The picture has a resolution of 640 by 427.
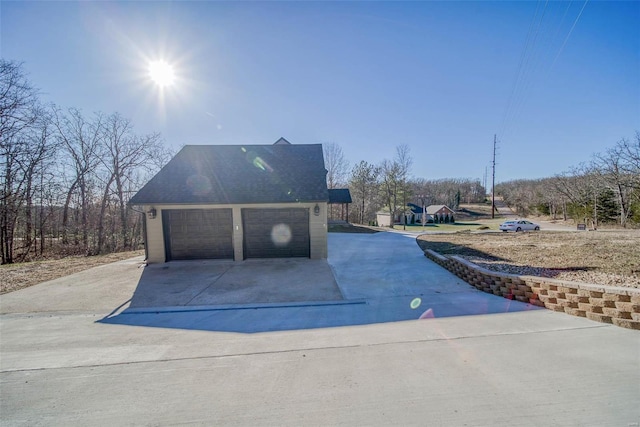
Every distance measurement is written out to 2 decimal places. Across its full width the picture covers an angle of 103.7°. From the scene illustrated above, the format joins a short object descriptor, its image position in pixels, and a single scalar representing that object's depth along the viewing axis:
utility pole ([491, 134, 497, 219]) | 36.31
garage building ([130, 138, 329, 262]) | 9.66
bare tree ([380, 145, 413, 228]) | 32.31
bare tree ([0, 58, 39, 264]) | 12.42
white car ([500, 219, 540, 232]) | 24.22
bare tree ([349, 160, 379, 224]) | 33.69
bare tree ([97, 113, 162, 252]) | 19.73
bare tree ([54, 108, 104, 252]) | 18.34
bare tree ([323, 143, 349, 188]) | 36.41
